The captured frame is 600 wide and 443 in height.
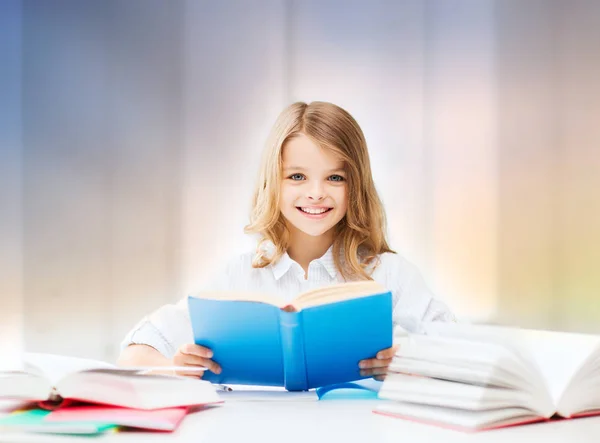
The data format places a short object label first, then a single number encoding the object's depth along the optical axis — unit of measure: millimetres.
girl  1780
